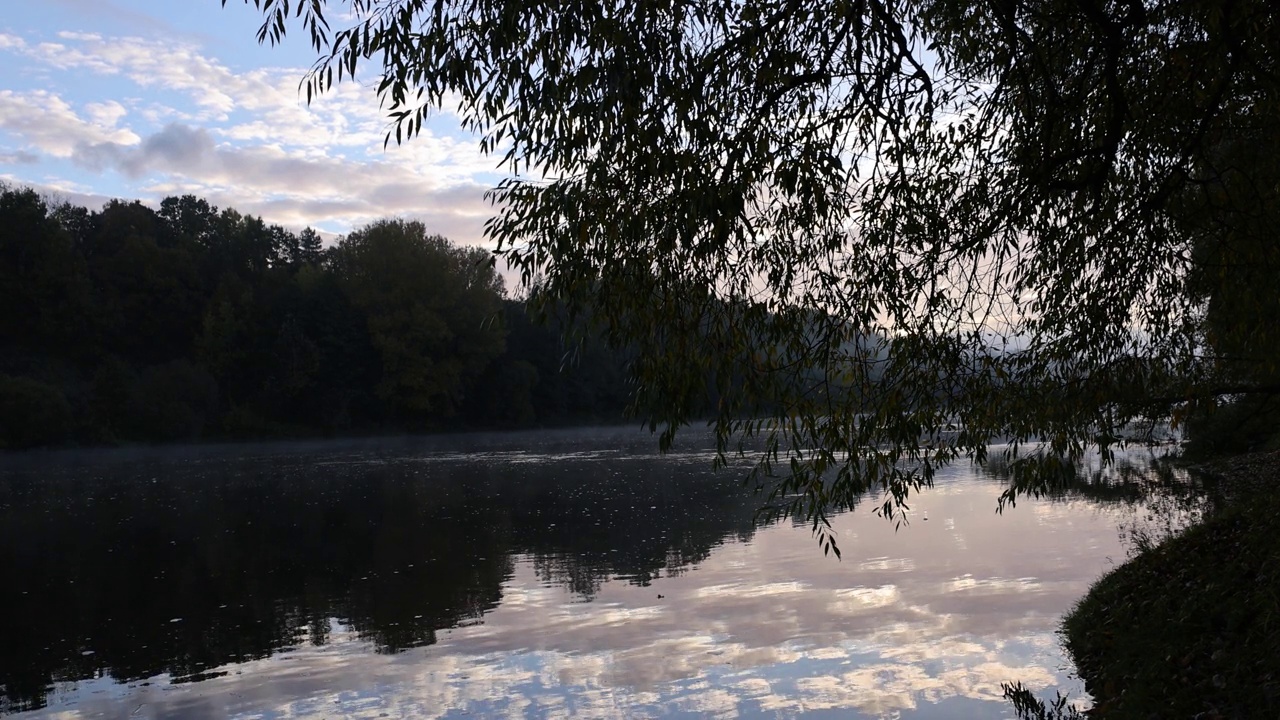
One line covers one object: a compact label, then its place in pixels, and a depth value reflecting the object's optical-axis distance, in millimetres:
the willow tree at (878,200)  7840
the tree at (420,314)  76250
